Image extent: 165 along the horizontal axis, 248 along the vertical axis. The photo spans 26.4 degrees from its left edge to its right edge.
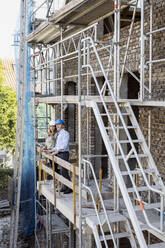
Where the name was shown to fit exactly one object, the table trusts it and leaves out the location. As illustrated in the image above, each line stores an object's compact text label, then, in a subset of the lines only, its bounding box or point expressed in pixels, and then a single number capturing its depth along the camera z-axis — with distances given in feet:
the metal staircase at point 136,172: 13.78
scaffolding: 16.46
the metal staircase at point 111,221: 17.21
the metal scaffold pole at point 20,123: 34.63
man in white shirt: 23.12
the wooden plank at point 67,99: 19.10
